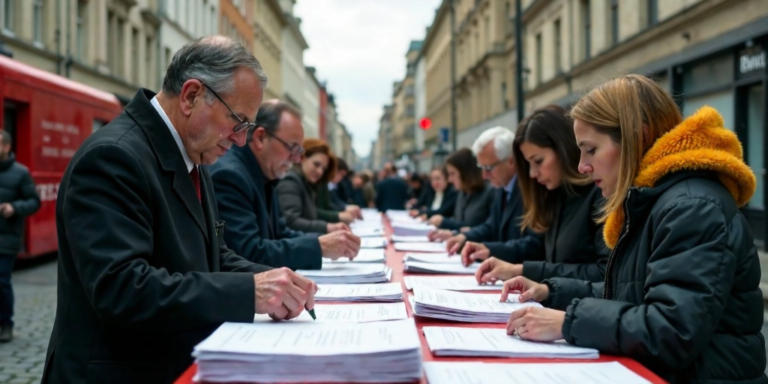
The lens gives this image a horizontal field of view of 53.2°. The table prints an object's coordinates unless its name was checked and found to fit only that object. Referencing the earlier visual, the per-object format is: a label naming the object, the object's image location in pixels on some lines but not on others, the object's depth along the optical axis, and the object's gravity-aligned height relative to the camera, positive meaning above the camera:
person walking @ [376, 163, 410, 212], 16.04 -0.04
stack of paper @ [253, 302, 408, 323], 2.41 -0.41
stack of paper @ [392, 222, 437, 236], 7.12 -0.35
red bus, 11.28 +1.06
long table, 1.86 -0.45
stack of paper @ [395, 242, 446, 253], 5.26 -0.39
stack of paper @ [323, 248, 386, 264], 4.41 -0.38
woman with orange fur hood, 2.02 -0.16
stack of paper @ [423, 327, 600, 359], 2.09 -0.43
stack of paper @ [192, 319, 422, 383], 1.72 -0.39
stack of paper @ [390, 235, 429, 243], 6.09 -0.38
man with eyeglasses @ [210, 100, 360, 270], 3.97 -0.03
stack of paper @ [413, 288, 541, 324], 2.58 -0.40
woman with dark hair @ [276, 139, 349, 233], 6.42 +0.04
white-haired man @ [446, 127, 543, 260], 5.66 +0.03
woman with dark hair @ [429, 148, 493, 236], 7.89 -0.01
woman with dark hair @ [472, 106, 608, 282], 3.53 -0.06
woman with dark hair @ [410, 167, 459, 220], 10.80 -0.07
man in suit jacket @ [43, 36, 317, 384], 2.07 -0.14
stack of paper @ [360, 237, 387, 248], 5.37 -0.36
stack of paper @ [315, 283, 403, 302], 2.97 -0.41
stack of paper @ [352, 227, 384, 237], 6.61 -0.36
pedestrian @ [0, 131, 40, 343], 6.96 -0.19
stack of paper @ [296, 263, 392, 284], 3.56 -0.40
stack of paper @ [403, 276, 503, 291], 3.31 -0.41
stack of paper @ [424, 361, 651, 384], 1.82 -0.45
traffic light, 26.72 +2.44
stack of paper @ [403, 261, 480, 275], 3.95 -0.40
